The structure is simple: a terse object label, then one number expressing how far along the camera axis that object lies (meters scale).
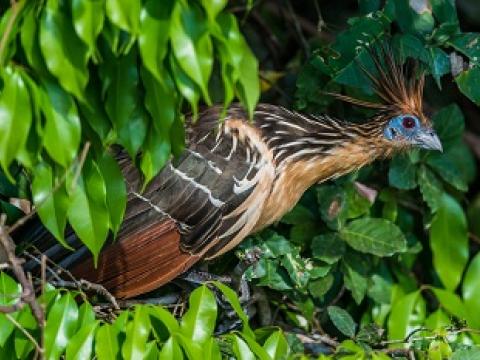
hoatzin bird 8.41
